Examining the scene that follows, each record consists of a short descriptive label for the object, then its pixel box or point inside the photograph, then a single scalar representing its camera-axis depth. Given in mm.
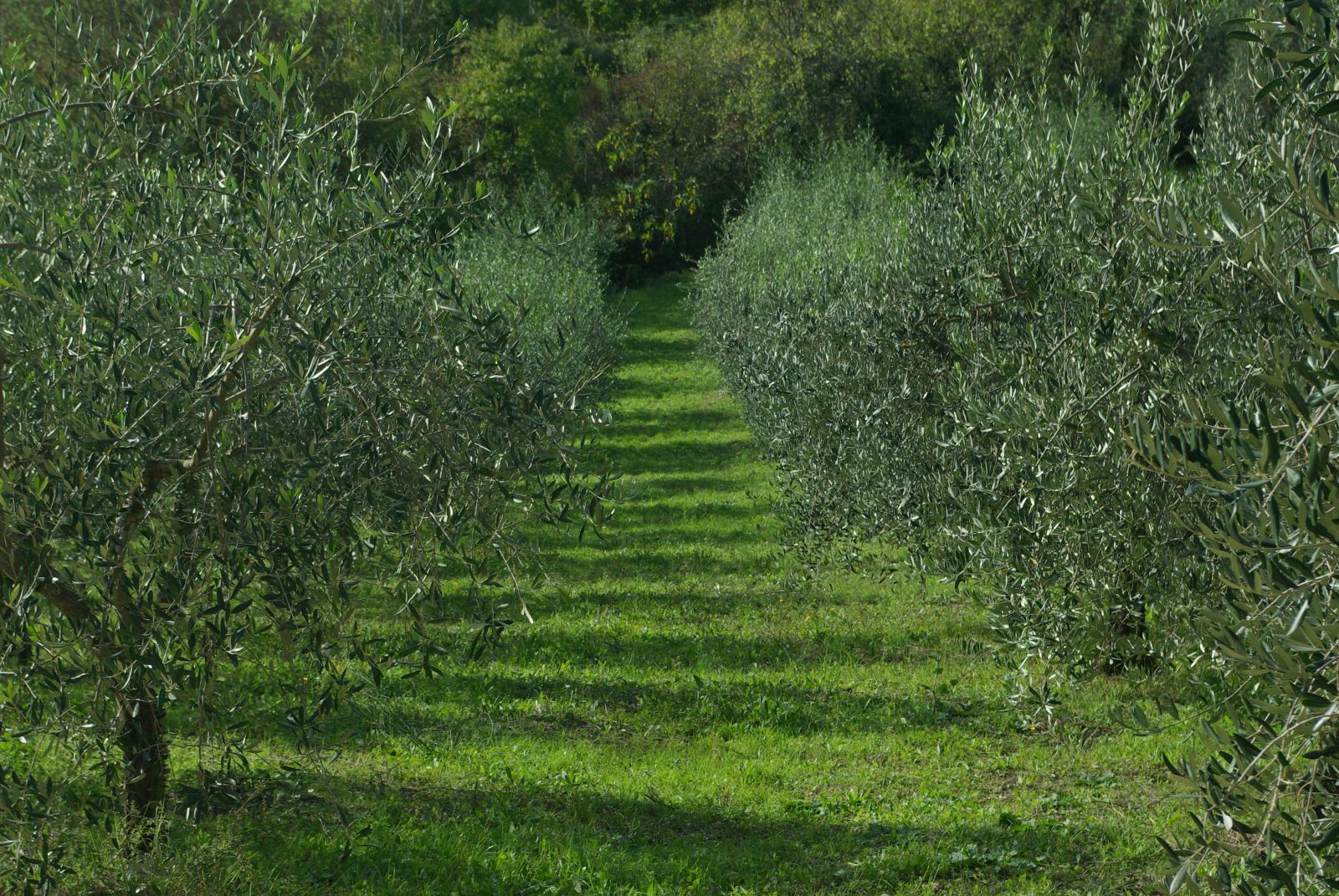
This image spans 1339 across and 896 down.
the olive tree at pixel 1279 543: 5297
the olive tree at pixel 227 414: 8766
